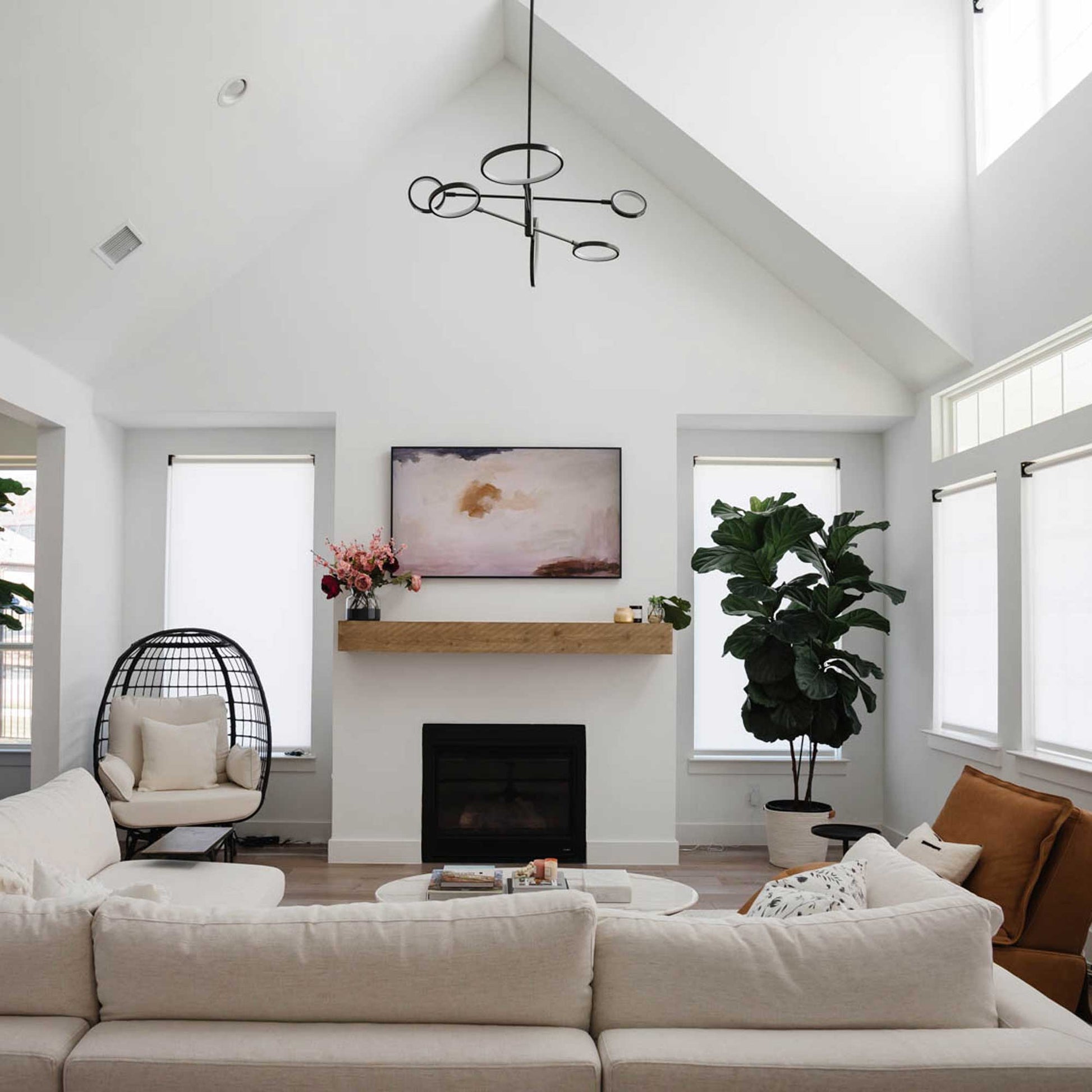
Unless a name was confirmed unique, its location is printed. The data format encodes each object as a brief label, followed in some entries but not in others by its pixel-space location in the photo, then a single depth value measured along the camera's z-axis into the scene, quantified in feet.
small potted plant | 18.47
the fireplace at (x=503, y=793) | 18.75
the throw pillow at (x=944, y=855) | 10.93
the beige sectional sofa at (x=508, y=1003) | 5.74
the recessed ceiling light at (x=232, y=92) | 14.15
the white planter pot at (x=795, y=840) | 18.19
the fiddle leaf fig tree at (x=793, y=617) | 17.99
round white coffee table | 12.07
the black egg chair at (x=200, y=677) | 19.20
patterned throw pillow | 7.56
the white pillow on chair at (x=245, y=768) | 17.71
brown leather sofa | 10.35
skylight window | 13.99
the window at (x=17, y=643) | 21.98
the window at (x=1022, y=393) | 13.75
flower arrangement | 18.16
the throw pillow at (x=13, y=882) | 8.26
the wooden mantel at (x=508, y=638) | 18.16
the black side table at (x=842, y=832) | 16.42
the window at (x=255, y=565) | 20.88
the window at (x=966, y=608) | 15.99
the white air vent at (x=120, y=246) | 15.40
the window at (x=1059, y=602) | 13.20
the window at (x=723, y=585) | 20.67
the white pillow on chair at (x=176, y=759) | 17.49
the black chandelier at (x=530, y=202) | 9.46
